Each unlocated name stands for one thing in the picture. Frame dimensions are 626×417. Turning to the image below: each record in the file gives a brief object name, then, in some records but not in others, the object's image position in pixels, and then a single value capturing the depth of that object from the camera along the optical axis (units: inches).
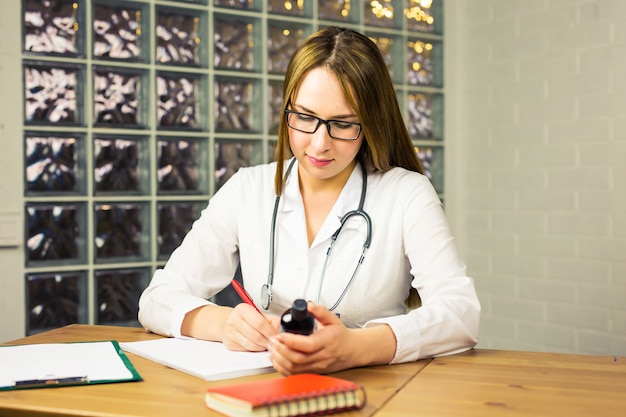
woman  67.7
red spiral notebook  42.8
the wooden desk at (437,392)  46.5
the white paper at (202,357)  54.9
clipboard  52.0
